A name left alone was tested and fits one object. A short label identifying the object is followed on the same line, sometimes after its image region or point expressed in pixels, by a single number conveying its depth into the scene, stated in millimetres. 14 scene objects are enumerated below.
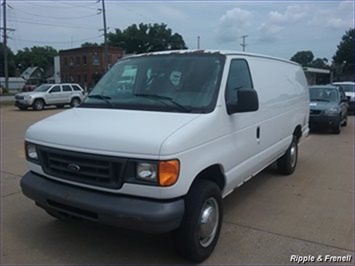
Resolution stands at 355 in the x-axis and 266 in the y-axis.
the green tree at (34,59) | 115938
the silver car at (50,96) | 25020
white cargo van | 3326
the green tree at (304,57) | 96075
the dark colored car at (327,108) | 12719
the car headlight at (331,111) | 12709
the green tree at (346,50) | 76125
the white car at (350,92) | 20219
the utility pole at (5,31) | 45750
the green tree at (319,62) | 89062
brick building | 74938
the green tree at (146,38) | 91312
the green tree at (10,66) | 103725
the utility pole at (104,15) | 48056
